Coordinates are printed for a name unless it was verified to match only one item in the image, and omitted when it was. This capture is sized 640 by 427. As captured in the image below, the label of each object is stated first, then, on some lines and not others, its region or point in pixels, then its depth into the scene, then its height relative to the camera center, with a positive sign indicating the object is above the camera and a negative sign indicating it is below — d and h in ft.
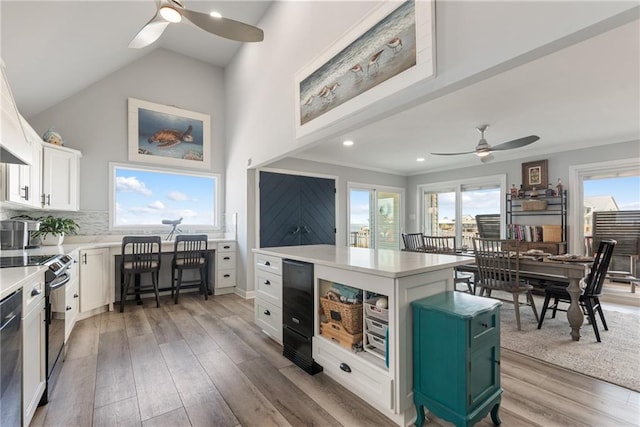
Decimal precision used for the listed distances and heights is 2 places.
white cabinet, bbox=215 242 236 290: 15.33 -2.65
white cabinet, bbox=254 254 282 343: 8.80 -2.55
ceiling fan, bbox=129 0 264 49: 7.35 +5.18
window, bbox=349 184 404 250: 20.65 -0.08
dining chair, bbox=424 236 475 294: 15.87 -1.80
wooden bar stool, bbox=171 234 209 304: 13.75 -1.96
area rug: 7.38 -3.99
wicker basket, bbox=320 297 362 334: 6.63 -2.36
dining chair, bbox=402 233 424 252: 17.58 -1.68
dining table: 9.09 -1.90
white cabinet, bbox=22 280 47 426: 4.92 -2.47
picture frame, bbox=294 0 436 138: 6.26 +4.03
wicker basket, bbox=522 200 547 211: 16.11 +0.53
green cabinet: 4.89 -2.58
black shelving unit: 15.43 +0.20
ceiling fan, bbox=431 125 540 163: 11.22 +2.82
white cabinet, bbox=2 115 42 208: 8.32 +1.15
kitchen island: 5.42 -2.14
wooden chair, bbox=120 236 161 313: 12.46 -1.92
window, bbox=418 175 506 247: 19.16 +0.75
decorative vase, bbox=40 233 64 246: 10.71 -0.86
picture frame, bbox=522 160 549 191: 16.53 +2.30
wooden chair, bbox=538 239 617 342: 9.18 -2.43
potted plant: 10.63 -0.54
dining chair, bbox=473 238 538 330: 10.39 -2.15
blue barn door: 15.80 +0.32
